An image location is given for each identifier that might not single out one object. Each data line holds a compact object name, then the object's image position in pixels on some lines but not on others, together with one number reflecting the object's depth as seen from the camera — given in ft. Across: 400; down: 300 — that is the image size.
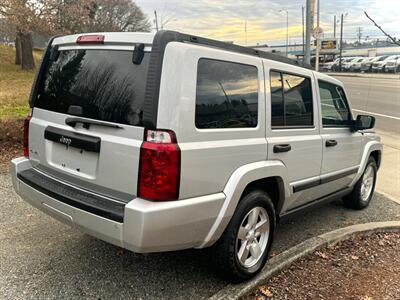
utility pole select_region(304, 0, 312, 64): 43.90
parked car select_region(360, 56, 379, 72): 154.91
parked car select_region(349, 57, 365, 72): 163.63
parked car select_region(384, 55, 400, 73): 128.26
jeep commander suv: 8.63
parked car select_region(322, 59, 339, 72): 185.68
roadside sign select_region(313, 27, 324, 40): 55.01
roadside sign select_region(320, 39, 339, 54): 201.53
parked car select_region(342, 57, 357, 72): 171.42
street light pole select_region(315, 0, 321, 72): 59.39
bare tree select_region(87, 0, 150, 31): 140.36
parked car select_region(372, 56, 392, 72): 144.97
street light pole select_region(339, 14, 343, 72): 172.15
